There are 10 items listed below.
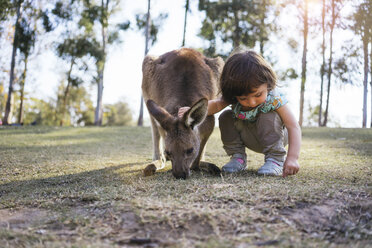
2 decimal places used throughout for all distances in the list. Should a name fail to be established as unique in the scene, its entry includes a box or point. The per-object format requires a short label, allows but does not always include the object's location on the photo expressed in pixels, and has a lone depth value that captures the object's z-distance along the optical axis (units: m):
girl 2.56
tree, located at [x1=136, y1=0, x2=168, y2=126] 15.76
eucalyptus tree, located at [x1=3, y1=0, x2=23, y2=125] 13.46
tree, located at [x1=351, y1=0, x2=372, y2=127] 10.61
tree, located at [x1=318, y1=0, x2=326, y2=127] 14.39
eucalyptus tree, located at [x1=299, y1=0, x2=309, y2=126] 14.04
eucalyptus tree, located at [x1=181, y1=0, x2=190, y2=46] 14.16
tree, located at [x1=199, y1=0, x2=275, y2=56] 15.98
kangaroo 2.77
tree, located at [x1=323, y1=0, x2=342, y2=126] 14.07
